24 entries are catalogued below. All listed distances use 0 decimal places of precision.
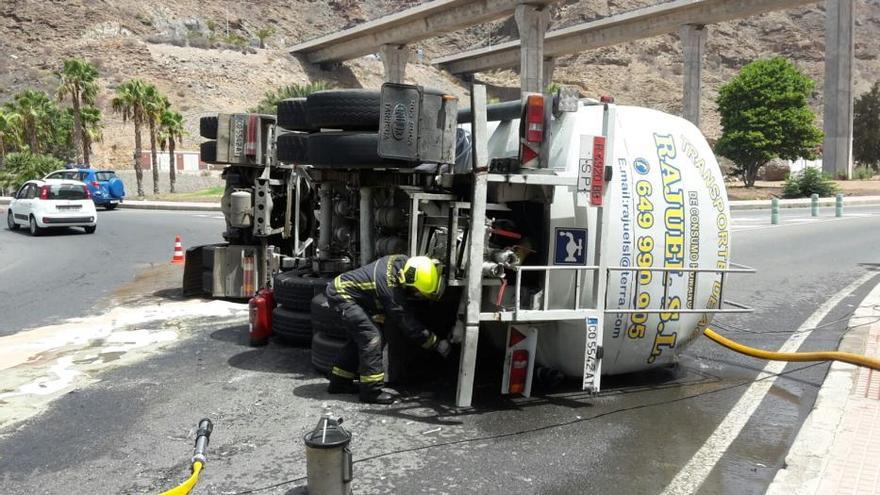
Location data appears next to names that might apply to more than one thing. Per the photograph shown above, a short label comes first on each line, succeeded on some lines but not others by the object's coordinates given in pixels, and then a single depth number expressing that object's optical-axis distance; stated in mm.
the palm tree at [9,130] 49259
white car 21516
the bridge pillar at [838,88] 51062
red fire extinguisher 7941
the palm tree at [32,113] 50625
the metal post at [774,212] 23698
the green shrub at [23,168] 45625
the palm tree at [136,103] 45281
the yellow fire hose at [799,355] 6816
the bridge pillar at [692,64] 54156
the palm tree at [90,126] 50000
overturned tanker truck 5754
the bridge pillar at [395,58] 68312
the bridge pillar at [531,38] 53594
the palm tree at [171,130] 46941
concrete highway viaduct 51469
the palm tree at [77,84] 45719
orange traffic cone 15484
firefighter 5809
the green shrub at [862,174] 51781
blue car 32125
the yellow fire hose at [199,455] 4329
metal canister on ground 4215
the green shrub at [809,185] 38938
